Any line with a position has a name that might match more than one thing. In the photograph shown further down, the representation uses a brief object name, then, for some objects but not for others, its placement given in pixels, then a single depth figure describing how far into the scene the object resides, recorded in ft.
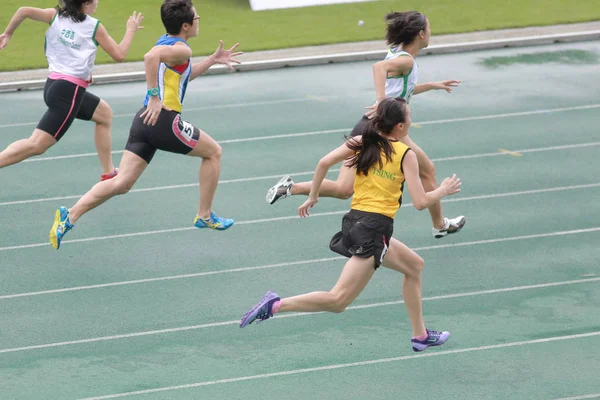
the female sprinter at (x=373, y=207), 41.86
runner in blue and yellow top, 51.44
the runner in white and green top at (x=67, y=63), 54.34
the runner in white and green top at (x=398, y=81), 52.03
